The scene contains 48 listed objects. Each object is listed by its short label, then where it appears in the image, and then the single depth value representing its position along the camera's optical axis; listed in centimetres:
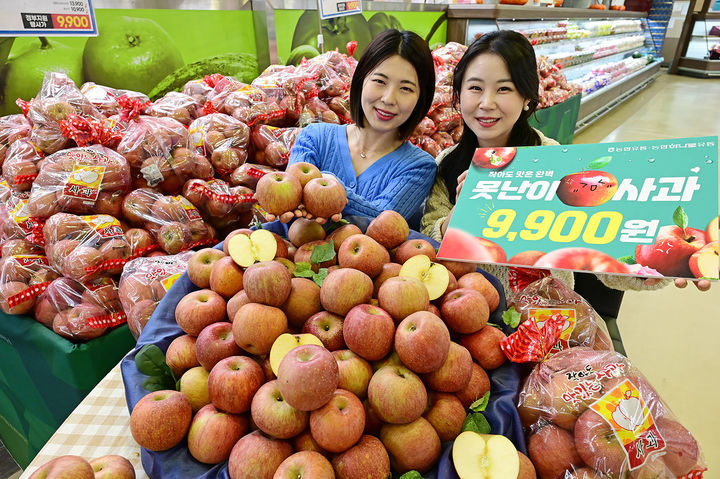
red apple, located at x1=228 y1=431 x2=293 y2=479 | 75
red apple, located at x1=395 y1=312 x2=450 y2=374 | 82
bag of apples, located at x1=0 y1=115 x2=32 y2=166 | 200
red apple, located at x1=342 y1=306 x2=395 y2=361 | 87
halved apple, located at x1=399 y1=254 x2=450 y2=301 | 105
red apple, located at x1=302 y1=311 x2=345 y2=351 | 95
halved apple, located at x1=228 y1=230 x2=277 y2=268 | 111
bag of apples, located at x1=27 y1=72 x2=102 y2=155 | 188
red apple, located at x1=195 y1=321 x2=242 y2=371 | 94
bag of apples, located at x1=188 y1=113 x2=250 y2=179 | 216
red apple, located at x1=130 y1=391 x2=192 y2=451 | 81
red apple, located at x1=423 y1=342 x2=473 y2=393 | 86
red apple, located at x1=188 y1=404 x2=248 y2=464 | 81
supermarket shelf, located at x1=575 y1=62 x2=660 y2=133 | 697
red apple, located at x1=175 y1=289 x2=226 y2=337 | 101
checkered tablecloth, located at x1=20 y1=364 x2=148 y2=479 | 98
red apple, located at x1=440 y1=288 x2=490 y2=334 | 97
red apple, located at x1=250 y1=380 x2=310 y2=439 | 78
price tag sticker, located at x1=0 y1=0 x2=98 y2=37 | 206
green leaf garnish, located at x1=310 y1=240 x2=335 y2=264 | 112
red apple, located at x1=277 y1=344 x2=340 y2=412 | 73
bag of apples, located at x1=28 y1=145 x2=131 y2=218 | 170
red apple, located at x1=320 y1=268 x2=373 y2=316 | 96
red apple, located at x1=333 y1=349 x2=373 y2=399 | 85
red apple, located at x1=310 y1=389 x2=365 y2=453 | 75
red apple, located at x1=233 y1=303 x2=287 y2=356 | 91
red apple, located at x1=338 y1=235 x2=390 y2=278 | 107
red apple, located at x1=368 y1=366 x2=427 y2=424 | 79
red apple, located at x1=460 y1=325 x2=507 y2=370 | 97
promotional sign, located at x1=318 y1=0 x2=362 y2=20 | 323
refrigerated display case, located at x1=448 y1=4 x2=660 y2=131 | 512
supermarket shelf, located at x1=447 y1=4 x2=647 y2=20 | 473
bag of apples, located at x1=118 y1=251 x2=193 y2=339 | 147
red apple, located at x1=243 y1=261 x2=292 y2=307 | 95
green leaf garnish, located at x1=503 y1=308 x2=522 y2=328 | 106
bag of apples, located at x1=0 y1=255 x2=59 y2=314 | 158
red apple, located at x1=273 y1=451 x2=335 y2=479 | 71
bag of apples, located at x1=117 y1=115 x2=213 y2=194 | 189
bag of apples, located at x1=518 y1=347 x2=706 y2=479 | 78
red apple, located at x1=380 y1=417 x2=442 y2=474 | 79
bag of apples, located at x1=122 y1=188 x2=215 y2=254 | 179
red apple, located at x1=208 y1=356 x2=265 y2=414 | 83
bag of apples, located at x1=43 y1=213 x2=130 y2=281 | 156
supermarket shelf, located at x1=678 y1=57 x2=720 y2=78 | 1283
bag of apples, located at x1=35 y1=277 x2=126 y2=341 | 152
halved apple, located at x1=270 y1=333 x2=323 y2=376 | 88
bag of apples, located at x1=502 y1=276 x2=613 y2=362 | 94
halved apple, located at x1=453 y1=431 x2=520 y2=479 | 75
